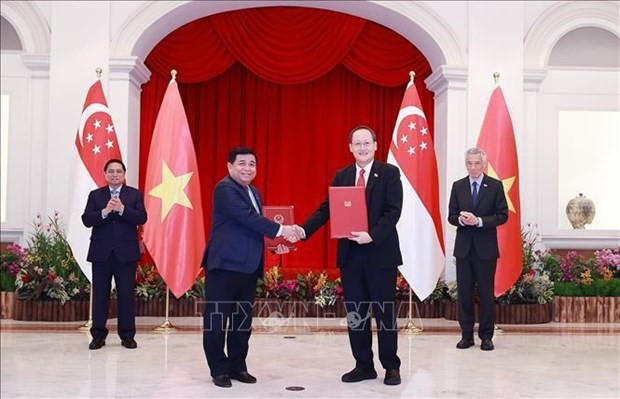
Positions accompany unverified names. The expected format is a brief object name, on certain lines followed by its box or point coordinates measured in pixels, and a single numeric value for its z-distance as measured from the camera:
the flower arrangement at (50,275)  6.68
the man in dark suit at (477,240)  5.39
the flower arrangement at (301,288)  7.30
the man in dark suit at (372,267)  4.16
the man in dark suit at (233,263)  4.04
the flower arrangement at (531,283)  7.06
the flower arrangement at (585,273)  7.29
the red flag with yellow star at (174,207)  6.23
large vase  8.42
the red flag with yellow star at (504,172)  6.54
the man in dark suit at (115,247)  5.19
